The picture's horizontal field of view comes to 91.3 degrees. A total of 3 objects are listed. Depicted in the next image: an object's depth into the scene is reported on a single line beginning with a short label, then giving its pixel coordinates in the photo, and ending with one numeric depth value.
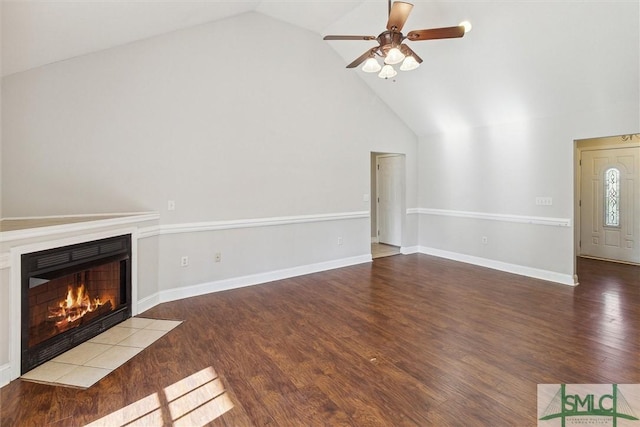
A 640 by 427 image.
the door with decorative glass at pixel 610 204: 5.46
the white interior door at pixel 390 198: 6.75
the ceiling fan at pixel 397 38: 2.77
